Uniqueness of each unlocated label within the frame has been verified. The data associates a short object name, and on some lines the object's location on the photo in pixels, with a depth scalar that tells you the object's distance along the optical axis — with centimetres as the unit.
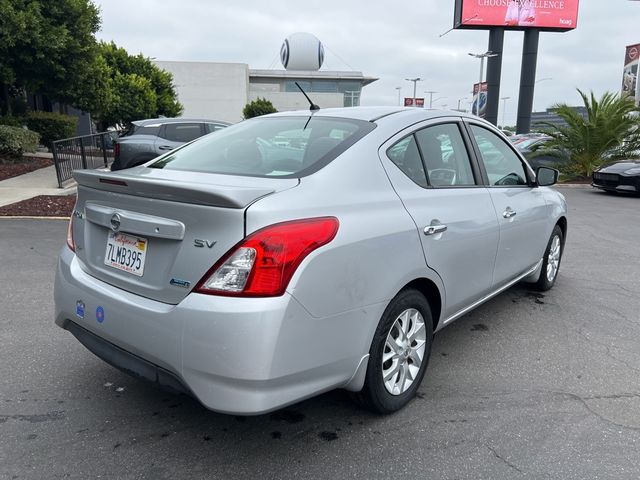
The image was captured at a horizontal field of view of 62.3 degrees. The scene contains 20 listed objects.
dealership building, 5450
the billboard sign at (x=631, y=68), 5575
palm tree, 1551
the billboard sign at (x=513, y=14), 3900
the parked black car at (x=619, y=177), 1295
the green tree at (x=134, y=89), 2219
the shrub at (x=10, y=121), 1514
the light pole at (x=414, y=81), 5399
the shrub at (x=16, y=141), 1377
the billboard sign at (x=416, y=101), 5297
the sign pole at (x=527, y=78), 3969
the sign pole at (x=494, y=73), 3850
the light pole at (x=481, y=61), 3449
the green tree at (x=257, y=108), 4553
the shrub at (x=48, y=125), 1708
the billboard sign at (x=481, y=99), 3719
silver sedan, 220
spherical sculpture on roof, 6575
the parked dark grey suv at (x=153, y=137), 1105
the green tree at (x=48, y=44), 1267
